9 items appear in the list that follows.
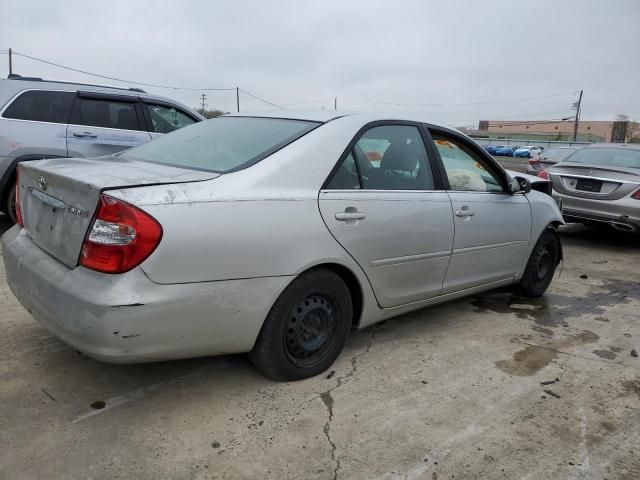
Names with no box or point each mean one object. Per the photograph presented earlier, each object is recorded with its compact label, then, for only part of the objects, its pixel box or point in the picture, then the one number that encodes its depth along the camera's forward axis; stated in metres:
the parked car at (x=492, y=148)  49.81
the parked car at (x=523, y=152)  47.70
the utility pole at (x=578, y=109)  66.67
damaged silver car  2.37
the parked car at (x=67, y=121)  5.79
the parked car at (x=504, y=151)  50.04
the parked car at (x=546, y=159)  10.52
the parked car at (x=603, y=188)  7.11
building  67.19
